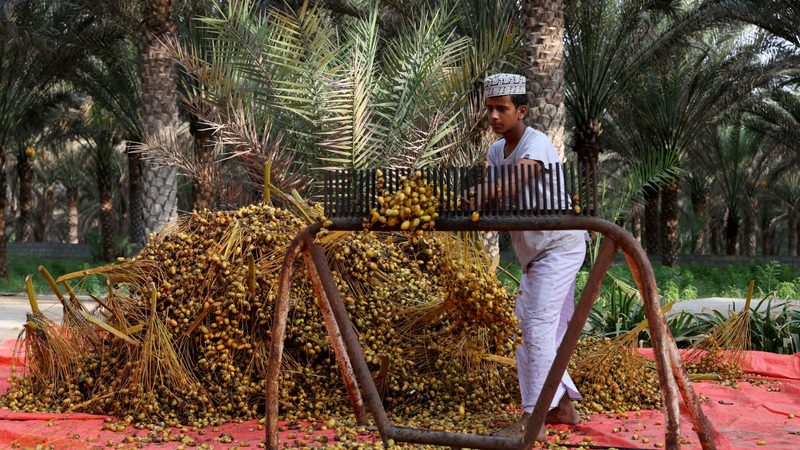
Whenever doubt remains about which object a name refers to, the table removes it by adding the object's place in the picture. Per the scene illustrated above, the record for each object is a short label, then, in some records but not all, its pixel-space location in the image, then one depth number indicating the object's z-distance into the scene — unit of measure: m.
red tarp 3.82
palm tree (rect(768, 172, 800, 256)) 30.44
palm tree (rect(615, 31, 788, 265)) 15.21
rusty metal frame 2.91
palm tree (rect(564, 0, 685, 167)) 13.67
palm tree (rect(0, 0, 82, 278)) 14.61
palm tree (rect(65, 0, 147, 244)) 13.70
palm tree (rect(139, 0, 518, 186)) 7.63
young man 3.77
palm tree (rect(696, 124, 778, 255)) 22.80
